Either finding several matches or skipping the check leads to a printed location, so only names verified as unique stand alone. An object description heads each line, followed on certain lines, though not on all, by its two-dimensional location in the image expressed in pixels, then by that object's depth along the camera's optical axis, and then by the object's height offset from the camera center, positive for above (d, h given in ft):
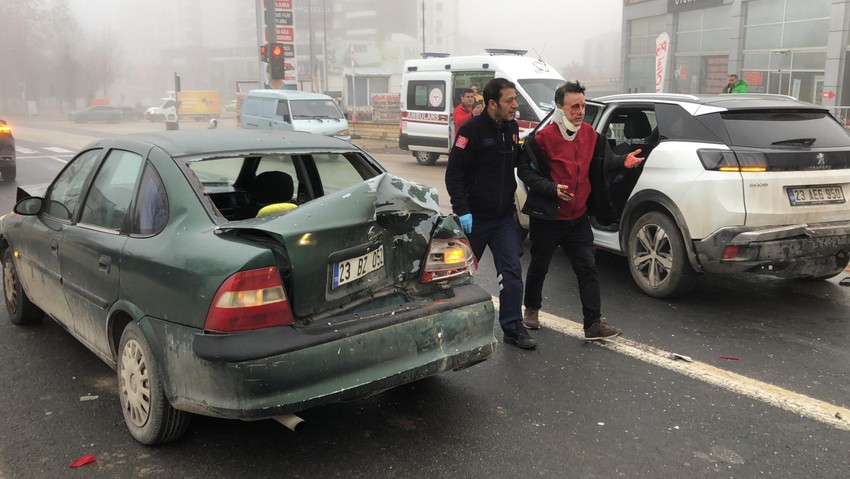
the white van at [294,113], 58.08 -0.88
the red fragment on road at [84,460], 10.14 -5.06
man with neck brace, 14.79 -1.79
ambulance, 45.39 +0.89
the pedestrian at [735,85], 52.75 +1.24
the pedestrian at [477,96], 36.19 +0.32
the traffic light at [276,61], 76.07 +4.35
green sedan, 9.35 -2.65
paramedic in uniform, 14.89 -1.77
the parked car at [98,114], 169.89 -2.86
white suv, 16.29 -2.11
